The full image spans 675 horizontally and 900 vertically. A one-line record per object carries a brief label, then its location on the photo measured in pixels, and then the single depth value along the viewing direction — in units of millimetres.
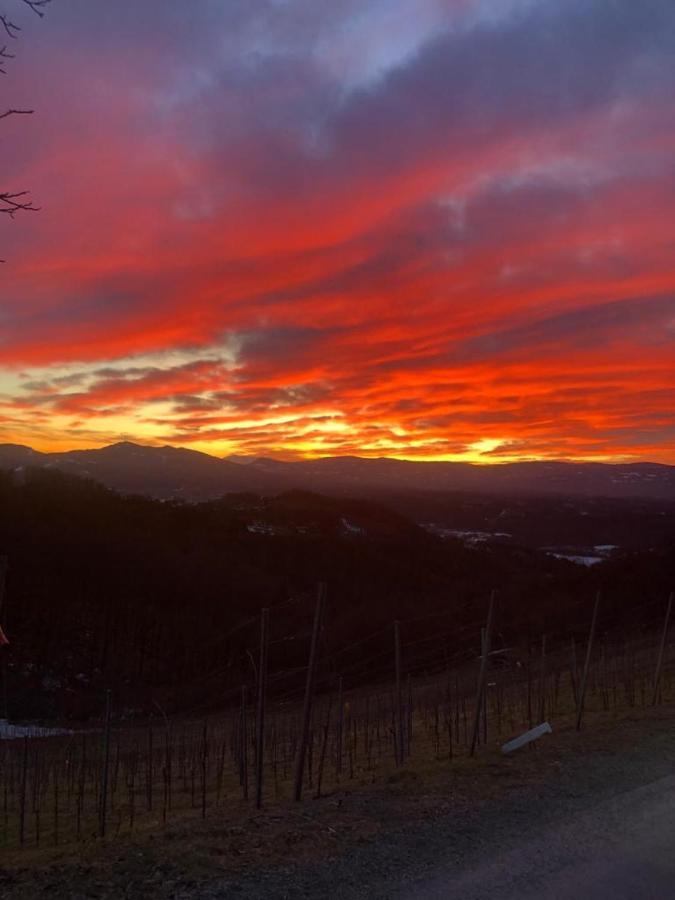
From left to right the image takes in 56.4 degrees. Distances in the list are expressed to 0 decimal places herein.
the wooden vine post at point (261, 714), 7605
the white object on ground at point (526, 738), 9711
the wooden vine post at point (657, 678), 13303
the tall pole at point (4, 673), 43144
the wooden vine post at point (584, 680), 11281
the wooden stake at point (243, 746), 10640
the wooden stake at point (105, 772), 9198
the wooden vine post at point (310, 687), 7695
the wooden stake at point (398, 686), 10414
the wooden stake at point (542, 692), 14211
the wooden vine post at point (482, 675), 9802
